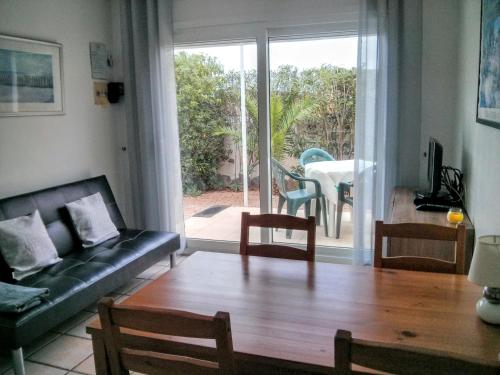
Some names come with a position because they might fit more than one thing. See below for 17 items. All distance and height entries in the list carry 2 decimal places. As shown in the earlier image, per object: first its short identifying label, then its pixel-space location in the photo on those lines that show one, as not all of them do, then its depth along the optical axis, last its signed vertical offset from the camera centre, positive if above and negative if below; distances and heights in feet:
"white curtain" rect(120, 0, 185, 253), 12.96 +0.49
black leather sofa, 7.54 -2.89
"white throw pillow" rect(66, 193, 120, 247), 11.13 -2.25
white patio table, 12.83 -1.40
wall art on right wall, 6.50 +0.91
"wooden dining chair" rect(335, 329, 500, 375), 2.97 -1.59
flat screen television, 9.01 -0.85
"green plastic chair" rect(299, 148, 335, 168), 12.91 -0.81
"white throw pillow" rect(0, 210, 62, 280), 9.04 -2.32
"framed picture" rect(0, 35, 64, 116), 10.38 +1.34
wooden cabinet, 8.07 -2.13
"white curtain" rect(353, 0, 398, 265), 11.12 +0.20
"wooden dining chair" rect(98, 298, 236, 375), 3.67 -1.89
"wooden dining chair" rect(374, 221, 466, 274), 6.12 -1.57
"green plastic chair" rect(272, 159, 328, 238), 13.20 -1.95
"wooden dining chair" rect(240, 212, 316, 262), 7.07 -1.63
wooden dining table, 4.22 -2.02
